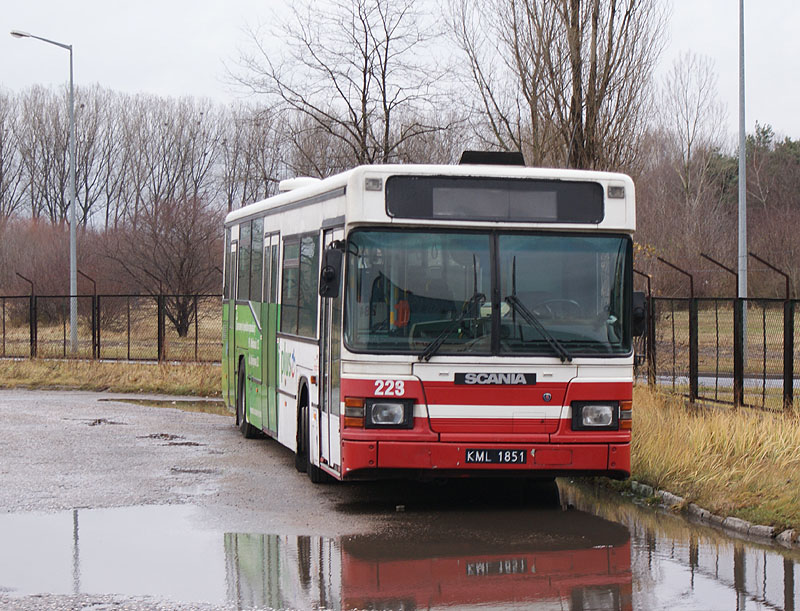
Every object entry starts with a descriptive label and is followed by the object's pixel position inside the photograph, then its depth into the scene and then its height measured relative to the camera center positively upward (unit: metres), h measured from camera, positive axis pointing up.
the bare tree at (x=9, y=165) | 79.88 +8.61
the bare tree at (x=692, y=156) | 70.88 +8.14
